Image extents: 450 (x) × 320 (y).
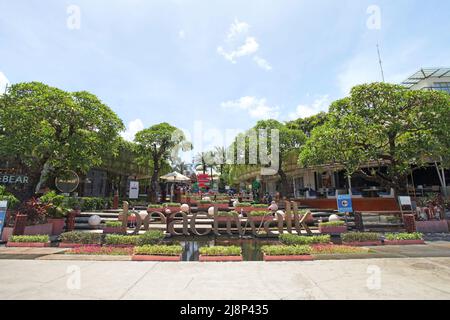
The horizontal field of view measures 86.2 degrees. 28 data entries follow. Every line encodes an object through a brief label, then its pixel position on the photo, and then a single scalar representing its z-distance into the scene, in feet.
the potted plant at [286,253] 23.57
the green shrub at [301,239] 28.58
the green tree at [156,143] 72.79
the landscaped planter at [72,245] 29.55
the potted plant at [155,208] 45.26
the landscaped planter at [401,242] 31.30
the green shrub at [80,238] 30.42
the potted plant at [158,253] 23.52
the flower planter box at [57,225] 39.06
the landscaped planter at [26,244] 29.35
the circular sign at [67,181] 47.37
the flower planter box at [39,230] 34.06
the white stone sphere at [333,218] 41.91
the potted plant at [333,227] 39.47
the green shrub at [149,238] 28.02
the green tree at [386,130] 40.11
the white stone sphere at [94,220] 40.00
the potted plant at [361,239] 31.17
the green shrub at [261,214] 43.27
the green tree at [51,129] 36.68
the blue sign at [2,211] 32.29
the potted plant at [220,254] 23.39
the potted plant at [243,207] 49.05
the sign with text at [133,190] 62.47
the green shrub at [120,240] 29.58
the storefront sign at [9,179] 48.64
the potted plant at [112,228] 38.17
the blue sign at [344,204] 40.93
